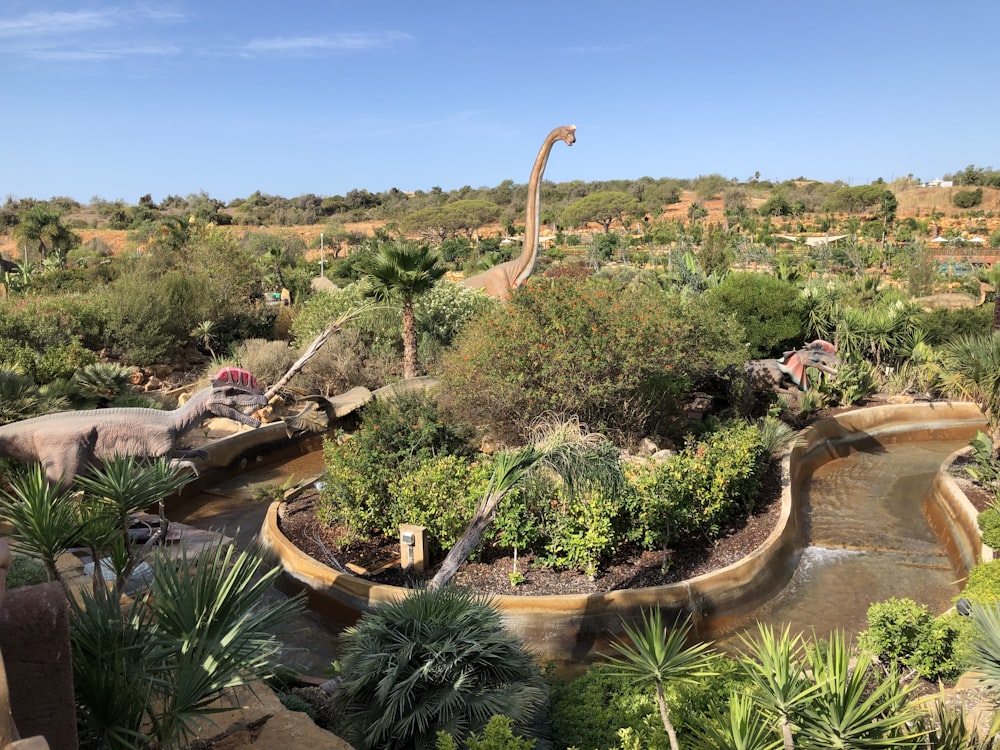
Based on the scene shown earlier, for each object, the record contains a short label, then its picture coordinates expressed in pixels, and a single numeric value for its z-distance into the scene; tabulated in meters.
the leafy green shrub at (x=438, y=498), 7.86
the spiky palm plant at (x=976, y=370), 10.33
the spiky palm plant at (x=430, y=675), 4.40
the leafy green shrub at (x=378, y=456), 8.31
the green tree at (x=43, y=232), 33.53
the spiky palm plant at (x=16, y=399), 9.54
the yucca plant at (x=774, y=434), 11.26
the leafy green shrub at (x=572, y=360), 9.20
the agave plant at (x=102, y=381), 12.50
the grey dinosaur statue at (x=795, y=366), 14.35
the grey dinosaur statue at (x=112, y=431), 6.62
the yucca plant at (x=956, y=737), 3.63
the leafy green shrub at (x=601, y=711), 4.32
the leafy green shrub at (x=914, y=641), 5.89
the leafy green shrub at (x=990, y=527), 7.75
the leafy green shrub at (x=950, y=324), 17.06
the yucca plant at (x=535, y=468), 5.79
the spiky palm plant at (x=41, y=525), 4.23
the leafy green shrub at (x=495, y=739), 3.64
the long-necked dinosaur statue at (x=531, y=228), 15.52
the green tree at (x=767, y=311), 17.91
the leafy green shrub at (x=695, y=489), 7.87
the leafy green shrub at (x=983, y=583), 6.39
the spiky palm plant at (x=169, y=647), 3.02
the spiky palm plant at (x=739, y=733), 3.28
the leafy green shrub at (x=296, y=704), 4.94
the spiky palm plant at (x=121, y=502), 4.60
